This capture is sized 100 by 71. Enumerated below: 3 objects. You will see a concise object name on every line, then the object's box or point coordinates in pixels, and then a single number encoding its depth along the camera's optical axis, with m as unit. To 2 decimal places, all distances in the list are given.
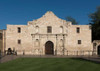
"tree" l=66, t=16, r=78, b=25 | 57.74
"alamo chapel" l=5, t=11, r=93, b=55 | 26.70
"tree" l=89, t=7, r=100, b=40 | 33.78
